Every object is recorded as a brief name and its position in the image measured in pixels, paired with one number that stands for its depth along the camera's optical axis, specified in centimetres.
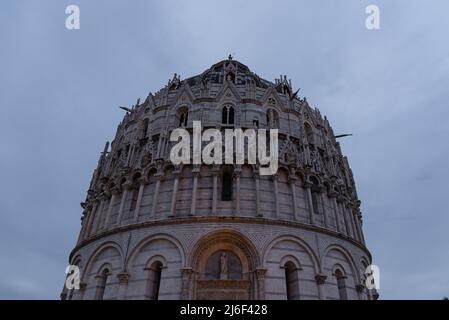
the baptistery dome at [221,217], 1664
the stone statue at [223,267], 1651
